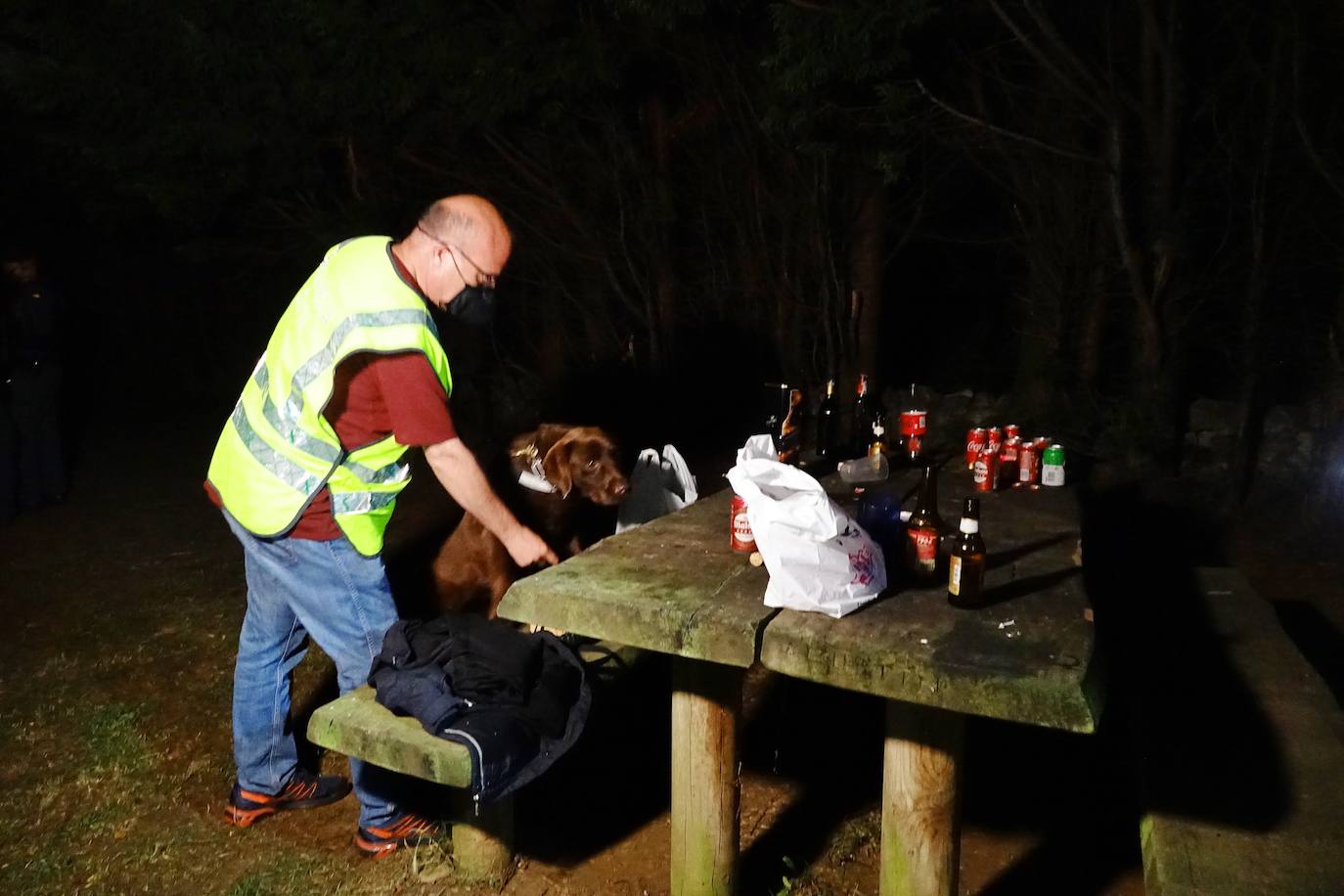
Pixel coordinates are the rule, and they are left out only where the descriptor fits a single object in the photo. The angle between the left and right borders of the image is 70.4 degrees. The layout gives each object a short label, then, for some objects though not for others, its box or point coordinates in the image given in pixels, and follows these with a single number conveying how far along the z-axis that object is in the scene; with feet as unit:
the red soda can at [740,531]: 8.77
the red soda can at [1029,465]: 11.83
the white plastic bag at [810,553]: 7.16
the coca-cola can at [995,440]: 11.78
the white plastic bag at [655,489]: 13.93
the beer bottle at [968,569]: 7.35
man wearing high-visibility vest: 8.39
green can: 11.57
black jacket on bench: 7.79
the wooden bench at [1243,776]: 6.89
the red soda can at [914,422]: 12.92
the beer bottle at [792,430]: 12.50
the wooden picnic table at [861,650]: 6.43
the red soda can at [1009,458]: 12.07
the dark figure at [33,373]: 22.59
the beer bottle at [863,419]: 13.43
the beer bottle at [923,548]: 7.88
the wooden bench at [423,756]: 7.66
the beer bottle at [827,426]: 13.69
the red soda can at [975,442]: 11.88
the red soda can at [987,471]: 11.50
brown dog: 12.45
